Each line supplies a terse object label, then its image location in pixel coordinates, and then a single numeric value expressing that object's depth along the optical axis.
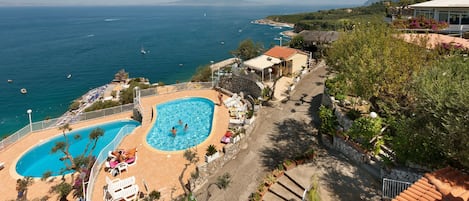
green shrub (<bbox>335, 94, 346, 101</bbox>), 15.39
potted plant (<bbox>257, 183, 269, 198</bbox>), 10.45
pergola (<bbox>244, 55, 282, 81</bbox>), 22.64
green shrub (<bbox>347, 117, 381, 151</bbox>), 10.97
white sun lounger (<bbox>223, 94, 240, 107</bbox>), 21.03
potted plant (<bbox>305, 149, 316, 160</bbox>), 12.04
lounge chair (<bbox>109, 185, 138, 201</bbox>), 11.74
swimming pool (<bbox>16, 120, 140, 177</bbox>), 16.23
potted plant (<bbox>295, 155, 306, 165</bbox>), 11.80
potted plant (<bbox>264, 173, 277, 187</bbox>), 10.79
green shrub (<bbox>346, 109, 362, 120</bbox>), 13.20
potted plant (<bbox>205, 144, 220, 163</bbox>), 13.01
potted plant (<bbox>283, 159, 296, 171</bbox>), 11.44
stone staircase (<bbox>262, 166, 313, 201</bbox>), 10.14
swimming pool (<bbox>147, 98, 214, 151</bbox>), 16.97
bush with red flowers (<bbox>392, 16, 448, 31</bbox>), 21.00
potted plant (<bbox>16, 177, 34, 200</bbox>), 13.49
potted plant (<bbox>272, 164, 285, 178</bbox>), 11.21
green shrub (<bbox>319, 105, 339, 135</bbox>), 13.34
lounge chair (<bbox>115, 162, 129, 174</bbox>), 13.75
